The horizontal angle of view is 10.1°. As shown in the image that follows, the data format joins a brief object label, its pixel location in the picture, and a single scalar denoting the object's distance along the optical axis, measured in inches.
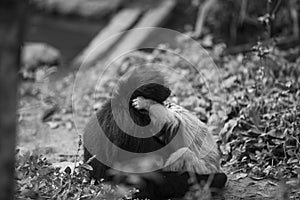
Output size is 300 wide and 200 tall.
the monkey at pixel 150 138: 209.1
